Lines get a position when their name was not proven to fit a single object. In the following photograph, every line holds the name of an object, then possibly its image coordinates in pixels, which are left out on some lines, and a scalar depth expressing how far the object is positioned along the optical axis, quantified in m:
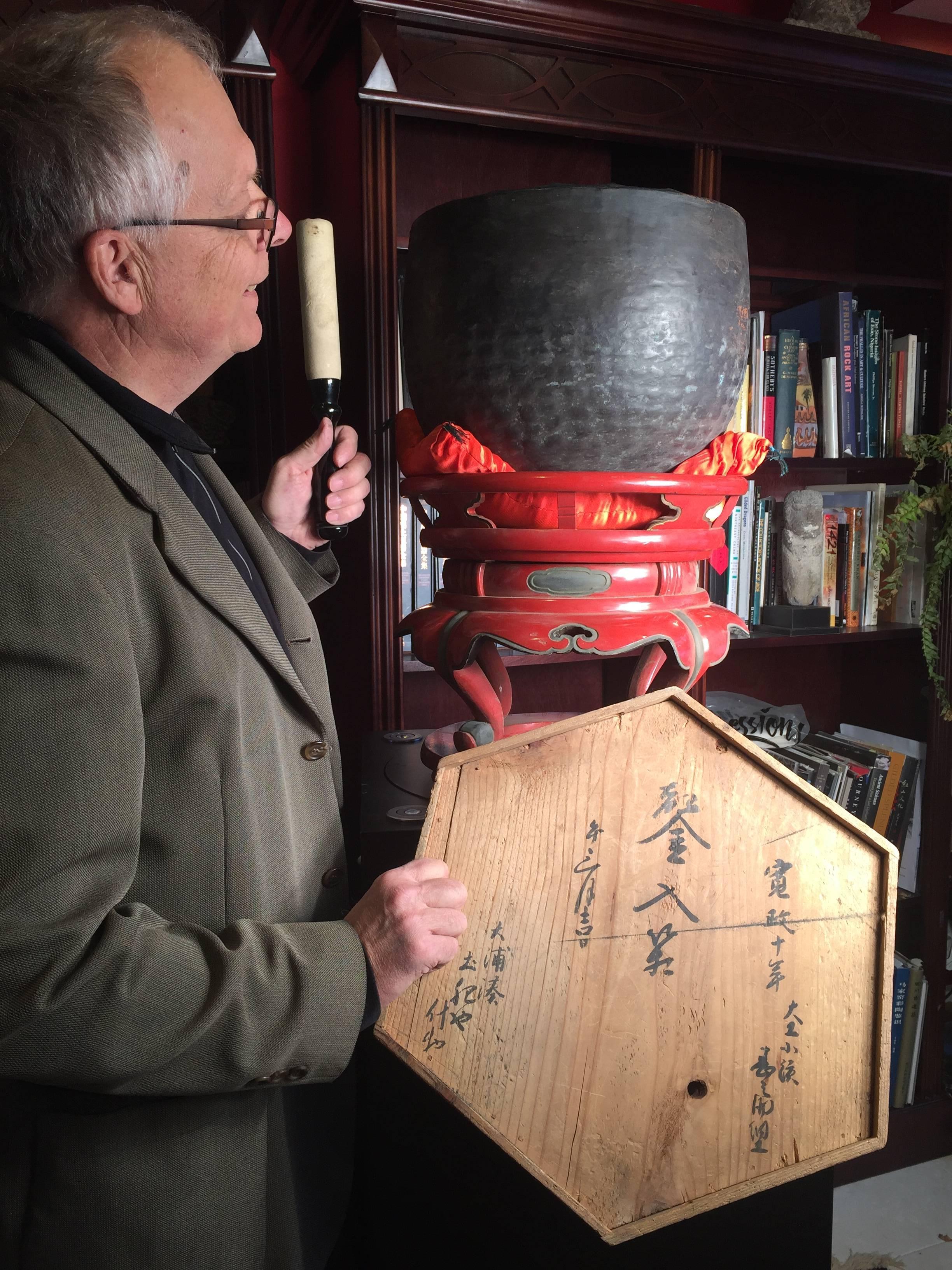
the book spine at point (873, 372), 2.05
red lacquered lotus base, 0.94
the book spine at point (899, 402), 2.06
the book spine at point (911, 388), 2.05
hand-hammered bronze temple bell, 0.87
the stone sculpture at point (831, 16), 1.85
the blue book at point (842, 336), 2.02
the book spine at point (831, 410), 2.04
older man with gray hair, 0.64
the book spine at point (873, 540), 2.12
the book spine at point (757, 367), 2.00
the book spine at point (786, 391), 2.03
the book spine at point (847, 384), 2.02
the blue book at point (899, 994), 2.10
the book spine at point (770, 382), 2.03
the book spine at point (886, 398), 2.06
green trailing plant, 2.01
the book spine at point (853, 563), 2.11
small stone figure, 2.04
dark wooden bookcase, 1.56
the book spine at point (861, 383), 2.05
